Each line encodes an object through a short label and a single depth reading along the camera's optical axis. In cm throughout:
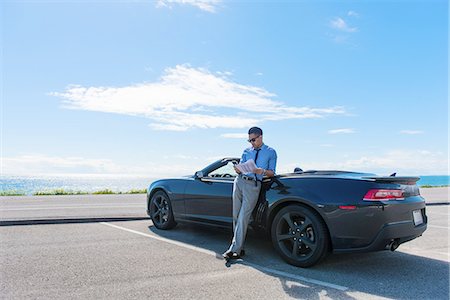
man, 496
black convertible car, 423
